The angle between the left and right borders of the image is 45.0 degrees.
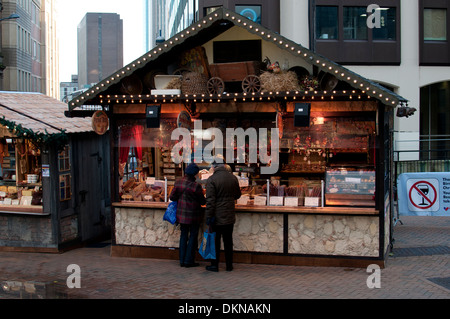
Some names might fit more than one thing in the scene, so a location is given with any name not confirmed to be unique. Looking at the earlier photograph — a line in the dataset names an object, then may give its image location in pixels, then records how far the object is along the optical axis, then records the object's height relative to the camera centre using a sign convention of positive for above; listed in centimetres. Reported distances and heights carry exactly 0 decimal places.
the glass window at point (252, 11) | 2866 +763
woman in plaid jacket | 970 -94
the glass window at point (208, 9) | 2927 +791
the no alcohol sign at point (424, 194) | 1177 -88
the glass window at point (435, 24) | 2753 +658
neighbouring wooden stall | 1123 -48
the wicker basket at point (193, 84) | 1033 +137
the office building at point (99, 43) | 13725 +2907
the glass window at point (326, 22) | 2753 +672
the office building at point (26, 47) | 4134 +959
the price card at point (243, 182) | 1094 -55
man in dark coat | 932 -82
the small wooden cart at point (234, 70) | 1030 +164
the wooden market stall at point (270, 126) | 966 +48
